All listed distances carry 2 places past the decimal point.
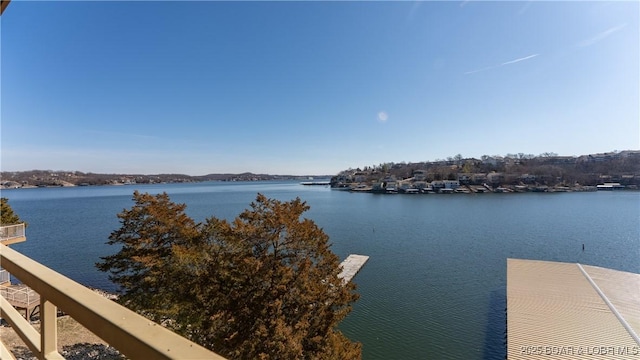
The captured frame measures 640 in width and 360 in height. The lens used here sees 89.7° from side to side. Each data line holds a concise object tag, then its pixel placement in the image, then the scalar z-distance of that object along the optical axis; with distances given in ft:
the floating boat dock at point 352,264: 65.42
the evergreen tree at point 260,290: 25.90
